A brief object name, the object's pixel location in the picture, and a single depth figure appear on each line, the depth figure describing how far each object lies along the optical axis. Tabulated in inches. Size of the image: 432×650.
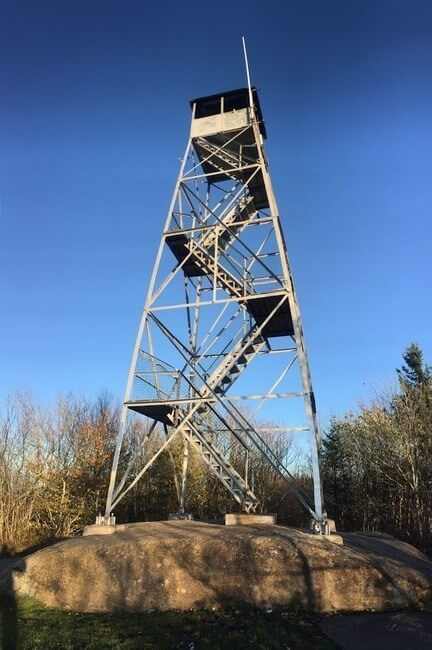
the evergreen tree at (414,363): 1790.1
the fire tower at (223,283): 545.3
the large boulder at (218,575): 350.0
